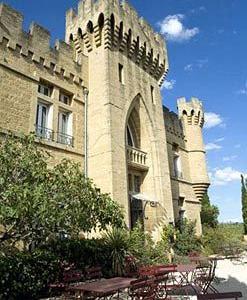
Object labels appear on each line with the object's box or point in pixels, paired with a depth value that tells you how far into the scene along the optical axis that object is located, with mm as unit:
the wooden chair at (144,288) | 5712
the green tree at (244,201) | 29781
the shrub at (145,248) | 12625
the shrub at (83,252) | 10399
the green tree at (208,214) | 26438
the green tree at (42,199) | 6434
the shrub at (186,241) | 16766
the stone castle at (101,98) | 13016
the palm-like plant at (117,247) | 11419
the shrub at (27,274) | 7843
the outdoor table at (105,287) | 5926
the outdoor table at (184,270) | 8602
